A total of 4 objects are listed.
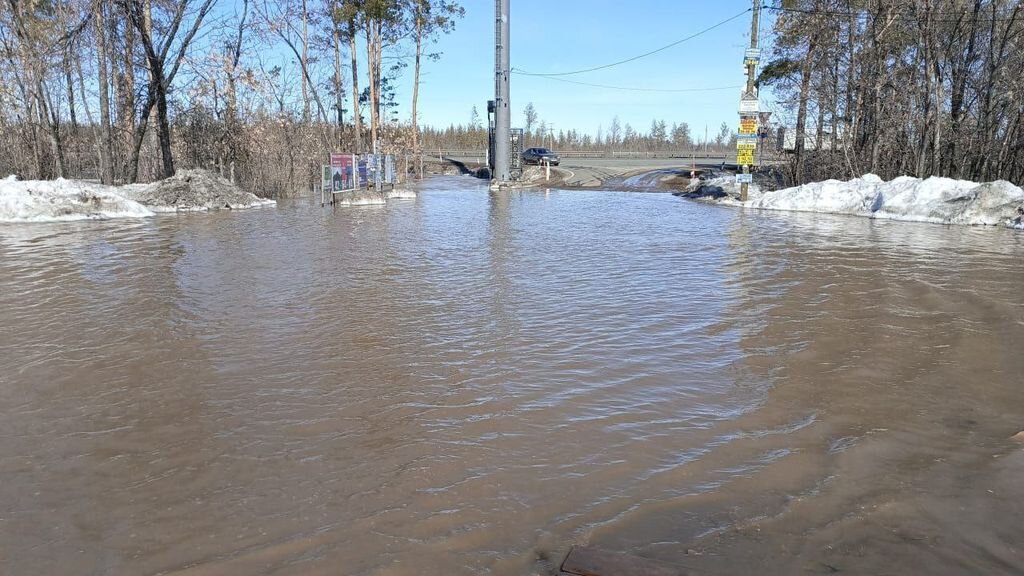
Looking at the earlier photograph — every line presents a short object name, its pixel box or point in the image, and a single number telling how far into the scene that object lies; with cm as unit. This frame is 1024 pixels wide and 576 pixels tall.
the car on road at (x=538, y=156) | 5384
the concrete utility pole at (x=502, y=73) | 3384
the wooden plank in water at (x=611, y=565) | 262
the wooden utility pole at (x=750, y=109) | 2353
